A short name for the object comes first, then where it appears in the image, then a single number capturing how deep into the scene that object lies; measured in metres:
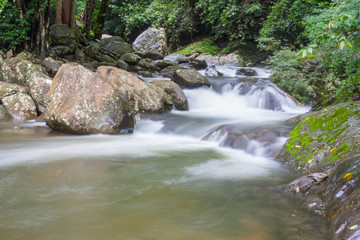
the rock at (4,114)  8.59
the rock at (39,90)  9.20
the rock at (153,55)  16.34
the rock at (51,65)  10.92
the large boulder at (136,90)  8.53
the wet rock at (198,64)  15.95
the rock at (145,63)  13.97
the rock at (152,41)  20.59
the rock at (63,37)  12.75
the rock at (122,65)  13.70
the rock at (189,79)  11.14
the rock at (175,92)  9.66
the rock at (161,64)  14.05
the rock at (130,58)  14.22
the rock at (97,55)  13.81
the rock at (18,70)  9.94
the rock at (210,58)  18.42
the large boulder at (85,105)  7.00
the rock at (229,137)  5.93
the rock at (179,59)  16.50
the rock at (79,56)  12.97
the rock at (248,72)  13.83
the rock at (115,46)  15.71
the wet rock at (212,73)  13.89
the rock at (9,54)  11.22
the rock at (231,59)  17.53
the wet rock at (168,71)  13.32
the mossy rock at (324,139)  3.79
